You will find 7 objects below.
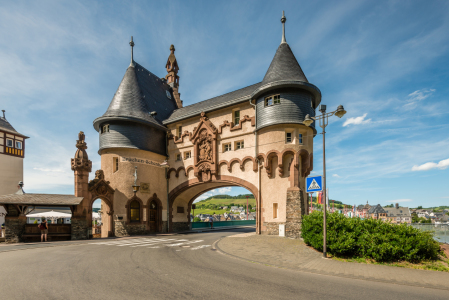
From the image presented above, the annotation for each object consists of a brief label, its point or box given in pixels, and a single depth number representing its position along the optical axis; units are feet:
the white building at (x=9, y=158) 133.90
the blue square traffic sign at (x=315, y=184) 51.10
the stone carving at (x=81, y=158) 69.72
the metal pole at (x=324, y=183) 37.95
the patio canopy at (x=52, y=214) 82.58
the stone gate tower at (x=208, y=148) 70.18
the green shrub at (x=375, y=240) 34.09
